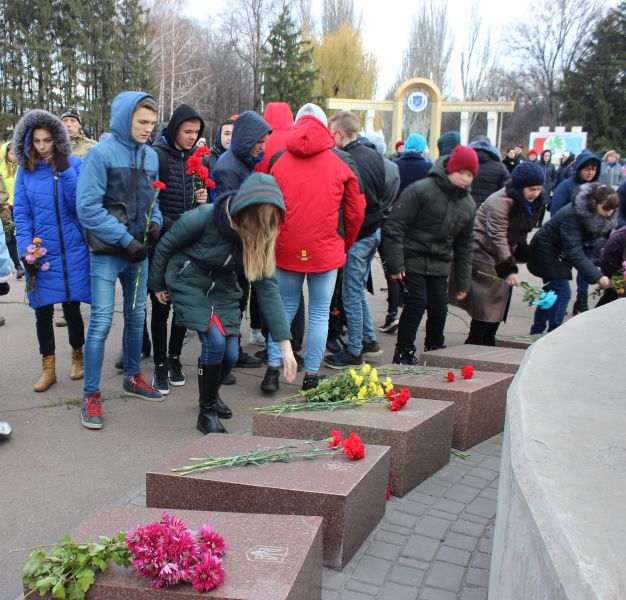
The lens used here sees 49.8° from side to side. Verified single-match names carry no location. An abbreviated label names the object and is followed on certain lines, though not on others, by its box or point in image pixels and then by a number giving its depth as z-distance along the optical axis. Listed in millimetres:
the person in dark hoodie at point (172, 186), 4707
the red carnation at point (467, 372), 4285
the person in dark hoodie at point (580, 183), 8023
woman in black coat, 5805
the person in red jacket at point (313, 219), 4582
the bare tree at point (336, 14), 52156
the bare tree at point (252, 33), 44531
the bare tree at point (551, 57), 48656
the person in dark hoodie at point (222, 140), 5859
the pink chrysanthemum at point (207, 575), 1905
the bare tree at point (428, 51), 58438
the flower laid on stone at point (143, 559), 1925
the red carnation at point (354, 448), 2869
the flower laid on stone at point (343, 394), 3723
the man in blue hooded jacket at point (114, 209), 4051
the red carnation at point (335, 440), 3012
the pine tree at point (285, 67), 37175
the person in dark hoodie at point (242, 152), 4777
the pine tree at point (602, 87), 39750
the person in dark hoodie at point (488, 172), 7730
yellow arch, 33781
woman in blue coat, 4492
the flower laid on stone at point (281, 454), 2861
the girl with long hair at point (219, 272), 3541
